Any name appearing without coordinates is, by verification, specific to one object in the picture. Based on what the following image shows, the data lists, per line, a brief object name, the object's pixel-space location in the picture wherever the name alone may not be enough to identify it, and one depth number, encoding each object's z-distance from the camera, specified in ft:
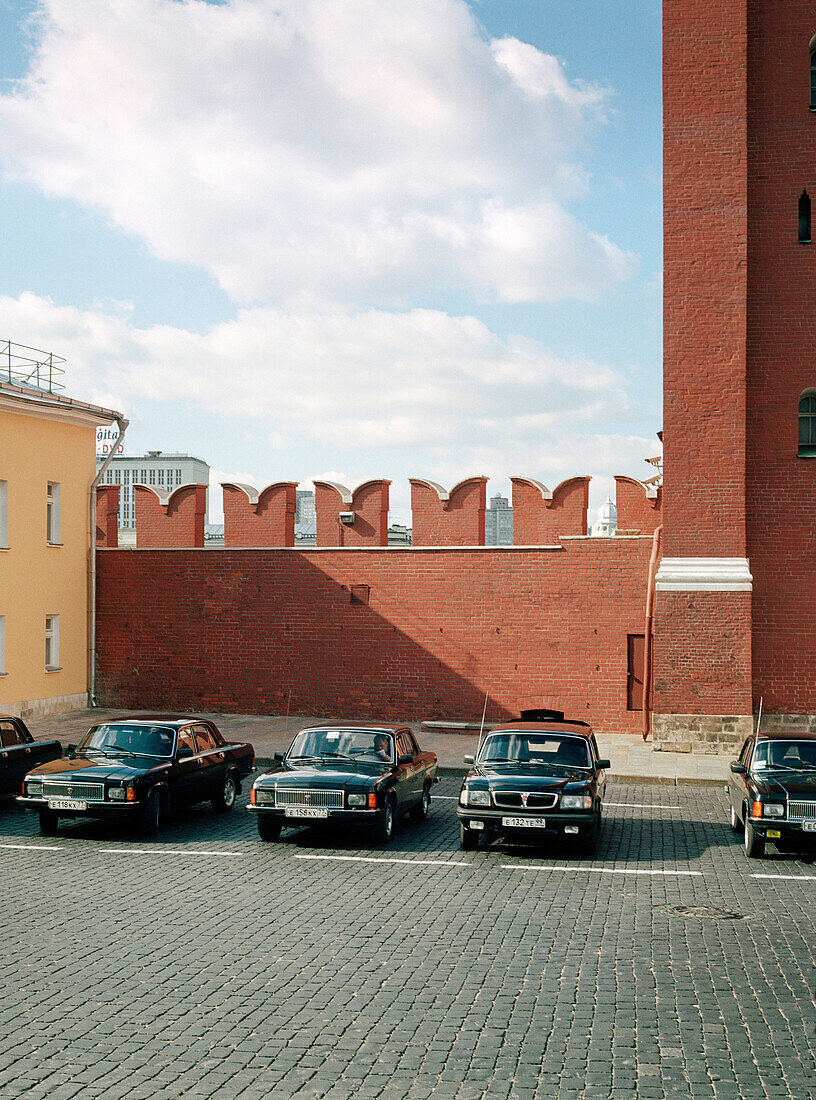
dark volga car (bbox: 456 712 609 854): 39.19
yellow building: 77.36
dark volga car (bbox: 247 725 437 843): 40.09
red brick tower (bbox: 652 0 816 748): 67.00
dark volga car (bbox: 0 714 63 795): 48.08
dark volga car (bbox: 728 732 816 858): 38.73
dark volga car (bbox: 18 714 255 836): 41.65
